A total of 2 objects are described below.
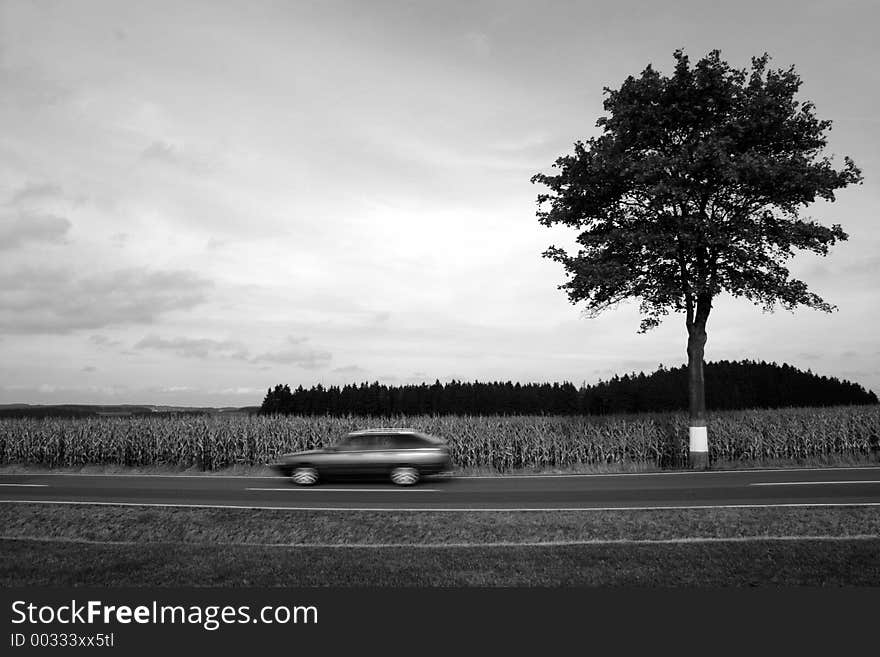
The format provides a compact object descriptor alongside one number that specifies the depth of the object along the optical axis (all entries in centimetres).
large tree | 2403
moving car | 2070
